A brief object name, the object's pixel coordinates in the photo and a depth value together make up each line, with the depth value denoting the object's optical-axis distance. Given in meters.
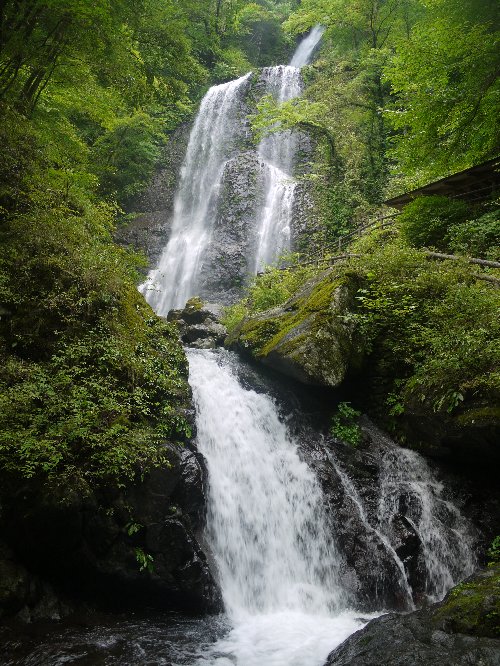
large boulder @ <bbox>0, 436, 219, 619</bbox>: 4.71
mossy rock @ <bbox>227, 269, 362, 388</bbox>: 8.20
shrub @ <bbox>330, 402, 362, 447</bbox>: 8.24
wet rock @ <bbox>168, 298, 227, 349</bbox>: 13.16
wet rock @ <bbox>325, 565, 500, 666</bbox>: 3.61
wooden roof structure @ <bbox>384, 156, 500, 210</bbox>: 10.82
